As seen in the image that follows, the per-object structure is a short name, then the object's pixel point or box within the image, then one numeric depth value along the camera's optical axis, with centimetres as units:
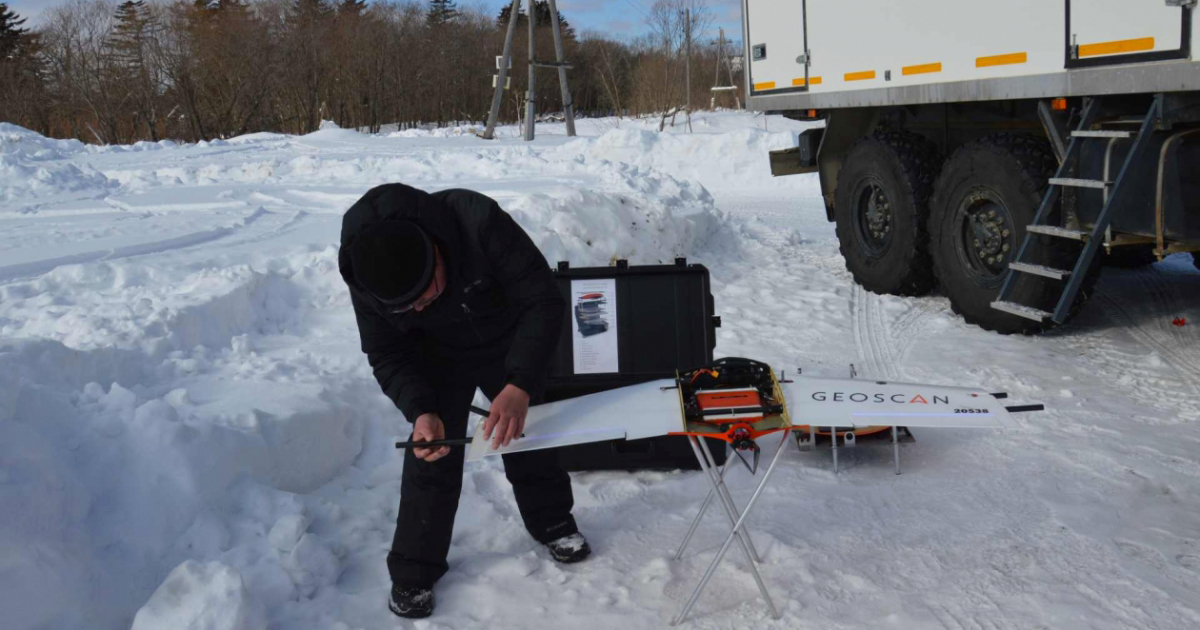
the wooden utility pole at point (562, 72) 2275
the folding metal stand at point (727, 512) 321
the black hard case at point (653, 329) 481
